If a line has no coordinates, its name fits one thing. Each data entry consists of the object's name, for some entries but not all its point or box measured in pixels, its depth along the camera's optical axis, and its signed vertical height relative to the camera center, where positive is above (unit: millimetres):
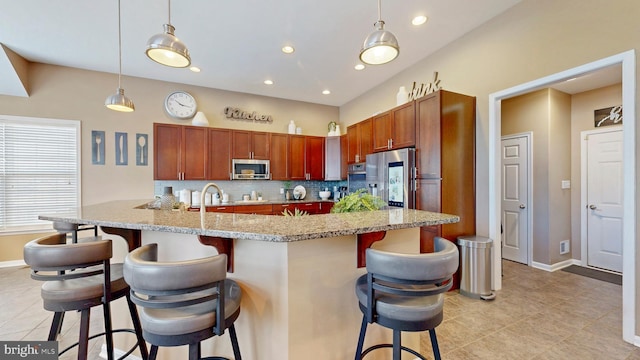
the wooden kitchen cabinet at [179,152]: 4371 +494
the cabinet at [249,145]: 4867 +691
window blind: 3854 +171
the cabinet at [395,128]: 3314 +740
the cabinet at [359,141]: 4359 +707
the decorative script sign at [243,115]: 5063 +1336
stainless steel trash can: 2771 -1009
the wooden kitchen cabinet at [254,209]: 4594 -559
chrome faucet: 1673 -179
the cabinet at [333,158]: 5379 +462
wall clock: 4609 +1396
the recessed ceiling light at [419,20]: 2838 +1833
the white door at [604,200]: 3500 -319
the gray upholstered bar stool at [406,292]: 1130 -535
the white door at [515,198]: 3963 -326
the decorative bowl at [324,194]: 5680 -353
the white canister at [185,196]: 4660 -310
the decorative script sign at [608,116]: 3498 +894
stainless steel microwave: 4879 +202
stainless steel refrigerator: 3199 +36
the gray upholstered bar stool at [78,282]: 1290 -600
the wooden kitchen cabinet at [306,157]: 5363 +479
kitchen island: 1311 -520
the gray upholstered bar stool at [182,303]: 1001 -518
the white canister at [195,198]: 4676 -349
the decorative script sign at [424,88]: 3553 +1351
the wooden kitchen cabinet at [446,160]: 2908 +226
